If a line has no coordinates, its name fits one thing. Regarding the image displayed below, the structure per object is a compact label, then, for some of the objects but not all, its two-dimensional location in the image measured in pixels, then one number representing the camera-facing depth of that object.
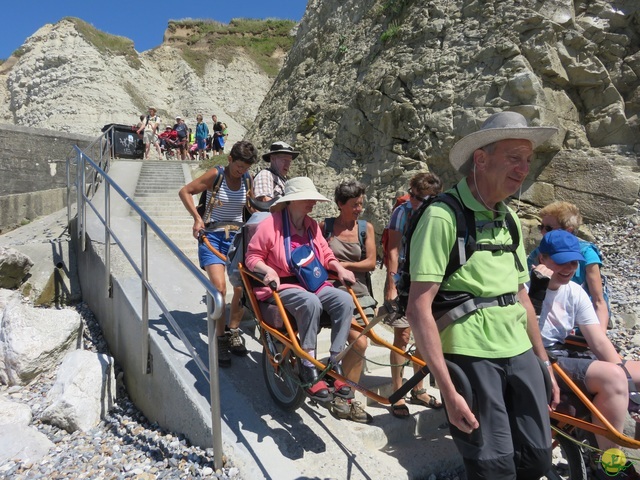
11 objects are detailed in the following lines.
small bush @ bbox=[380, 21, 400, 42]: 10.12
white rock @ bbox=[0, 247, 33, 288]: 6.13
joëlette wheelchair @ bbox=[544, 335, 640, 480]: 2.67
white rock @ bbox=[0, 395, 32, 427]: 3.80
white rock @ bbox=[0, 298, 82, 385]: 4.56
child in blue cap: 2.79
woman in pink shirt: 2.96
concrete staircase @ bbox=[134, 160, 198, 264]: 7.78
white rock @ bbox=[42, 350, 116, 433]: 3.81
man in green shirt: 1.88
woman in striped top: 4.05
